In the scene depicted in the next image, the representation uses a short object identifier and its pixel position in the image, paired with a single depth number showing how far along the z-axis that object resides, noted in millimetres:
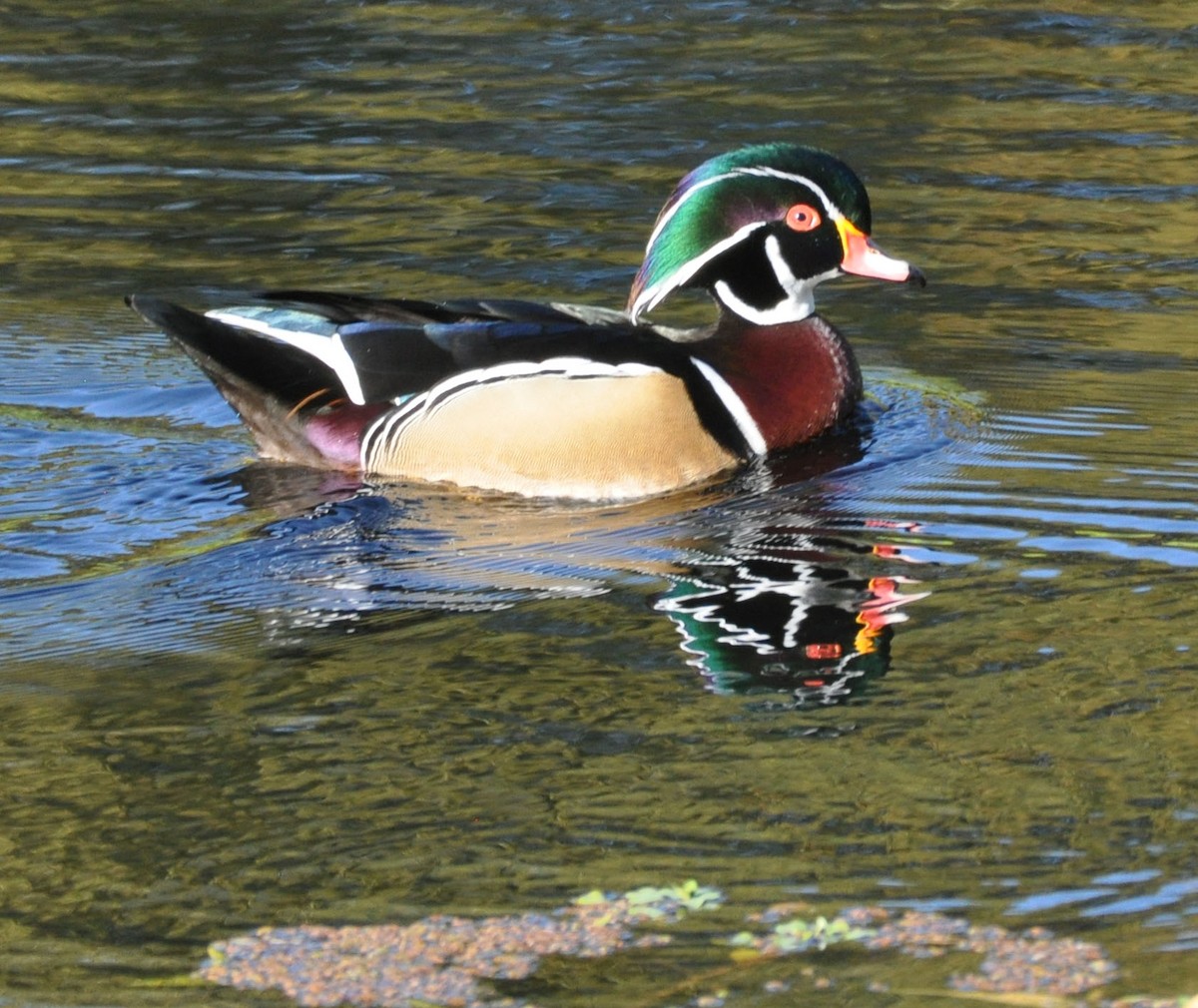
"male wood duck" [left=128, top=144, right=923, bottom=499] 15555
